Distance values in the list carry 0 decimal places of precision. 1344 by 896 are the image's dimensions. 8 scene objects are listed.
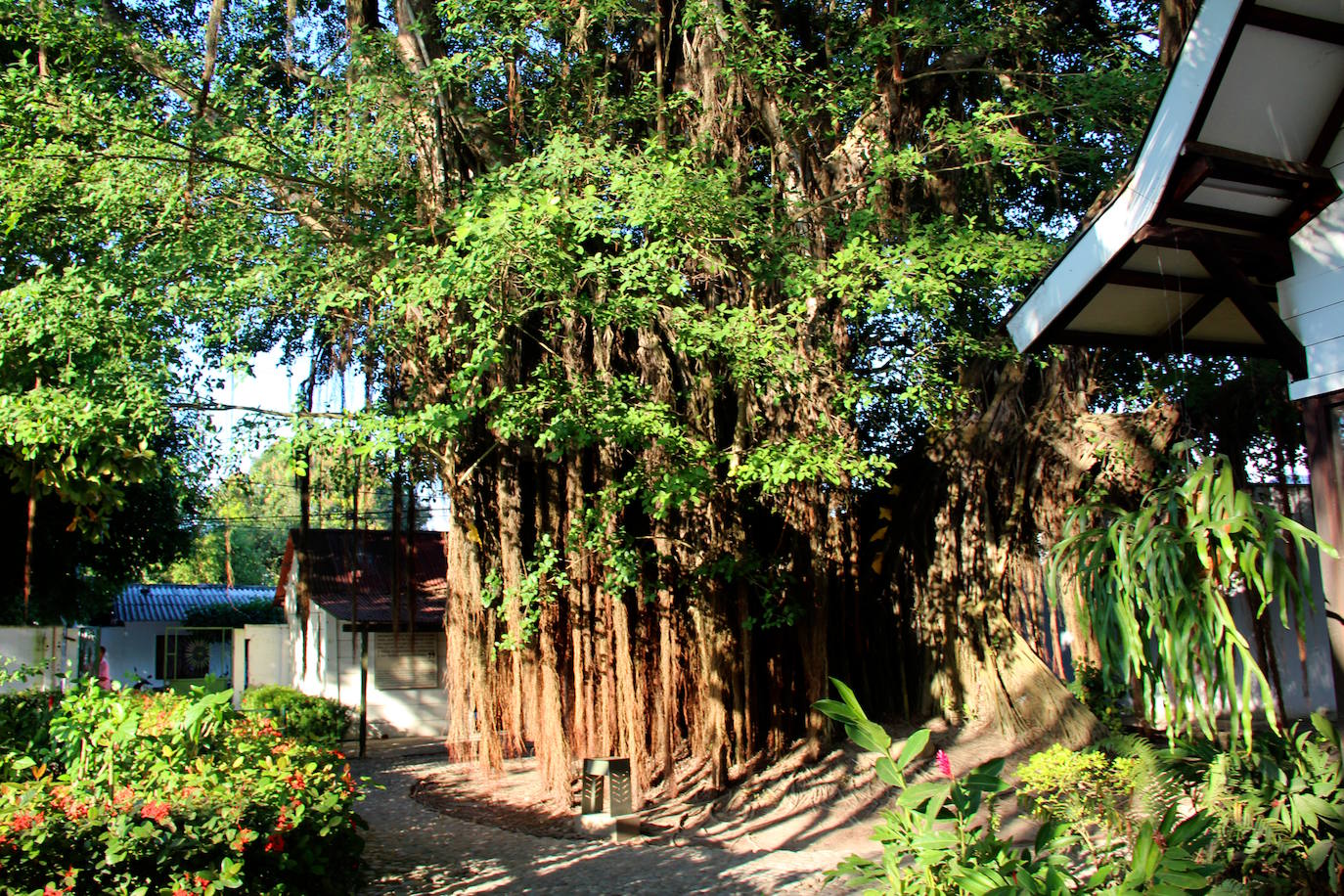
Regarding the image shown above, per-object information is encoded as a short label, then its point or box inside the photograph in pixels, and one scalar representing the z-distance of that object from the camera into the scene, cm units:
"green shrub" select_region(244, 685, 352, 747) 1603
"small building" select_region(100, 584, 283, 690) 2939
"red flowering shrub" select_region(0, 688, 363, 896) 450
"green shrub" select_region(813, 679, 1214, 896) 315
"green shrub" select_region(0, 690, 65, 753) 693
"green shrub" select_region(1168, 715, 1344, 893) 434
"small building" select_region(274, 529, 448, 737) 1952
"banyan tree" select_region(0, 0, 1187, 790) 863
